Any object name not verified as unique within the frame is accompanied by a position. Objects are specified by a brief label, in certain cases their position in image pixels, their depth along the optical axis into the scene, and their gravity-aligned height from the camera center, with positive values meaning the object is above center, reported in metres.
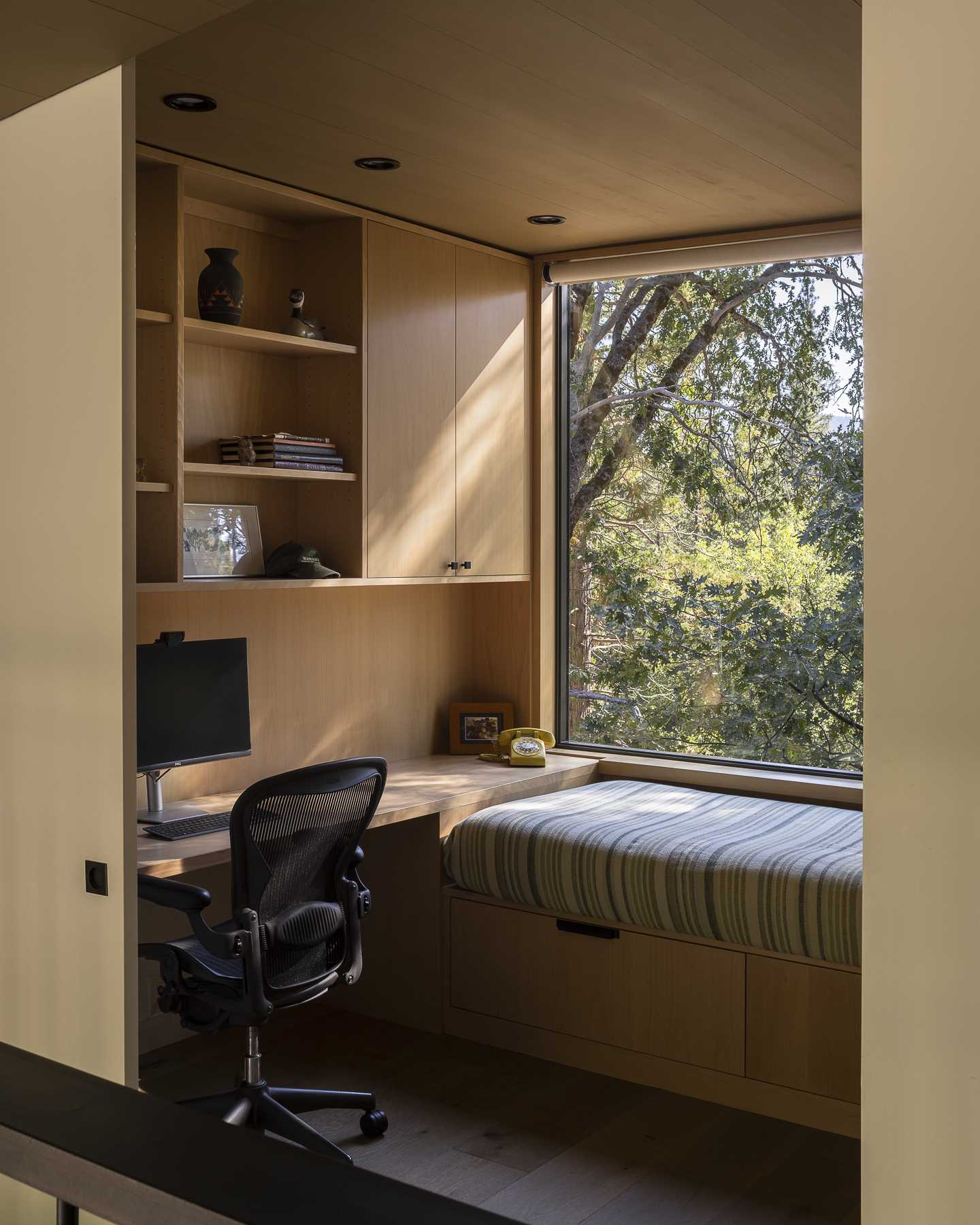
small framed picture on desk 4.61 -0.58
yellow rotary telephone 4.38 -0.64
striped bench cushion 3.25 -0.83
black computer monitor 3.38 -0.39
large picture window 4.16 +0.19
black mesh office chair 2.87 -0.85
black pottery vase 3.51 +0.78
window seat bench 3.24 -1.06
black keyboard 3.25 -0.69
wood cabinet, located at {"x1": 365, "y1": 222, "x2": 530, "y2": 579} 3.94 +0.53
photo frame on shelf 3.62 +0.07
